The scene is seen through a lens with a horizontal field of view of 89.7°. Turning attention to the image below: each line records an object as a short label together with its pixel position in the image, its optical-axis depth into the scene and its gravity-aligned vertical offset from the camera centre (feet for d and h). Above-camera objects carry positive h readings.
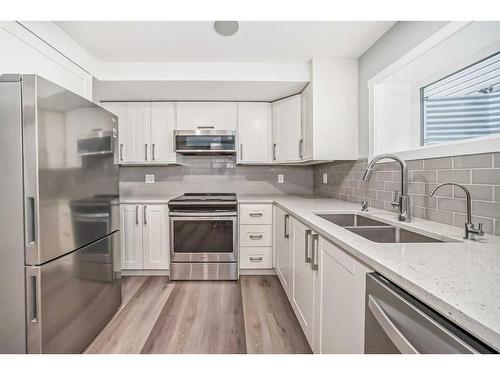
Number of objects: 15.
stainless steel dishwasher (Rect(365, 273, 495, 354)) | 1.56 -1.06
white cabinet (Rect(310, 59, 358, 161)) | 7.60 +2.09
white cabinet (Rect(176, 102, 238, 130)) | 9.51 +2.61
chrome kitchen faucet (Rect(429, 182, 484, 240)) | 3.28 -0.63
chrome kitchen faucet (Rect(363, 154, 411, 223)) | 4.62 -0.27
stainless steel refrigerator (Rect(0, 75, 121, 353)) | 3.73 -0.53
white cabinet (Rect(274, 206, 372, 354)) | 2.98 -1.71
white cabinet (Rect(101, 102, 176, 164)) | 9.48 +1.97
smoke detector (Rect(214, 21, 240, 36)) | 5.74 +3.64
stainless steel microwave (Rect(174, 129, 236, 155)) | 9.11 +1.56
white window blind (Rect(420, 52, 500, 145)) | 4.38 +1.54
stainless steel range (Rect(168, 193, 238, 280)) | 8.47 -1.94
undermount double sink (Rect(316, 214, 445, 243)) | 4.08 -0.90
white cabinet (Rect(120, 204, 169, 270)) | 8.71 -1.85
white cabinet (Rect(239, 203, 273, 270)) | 8.71 -1.86
